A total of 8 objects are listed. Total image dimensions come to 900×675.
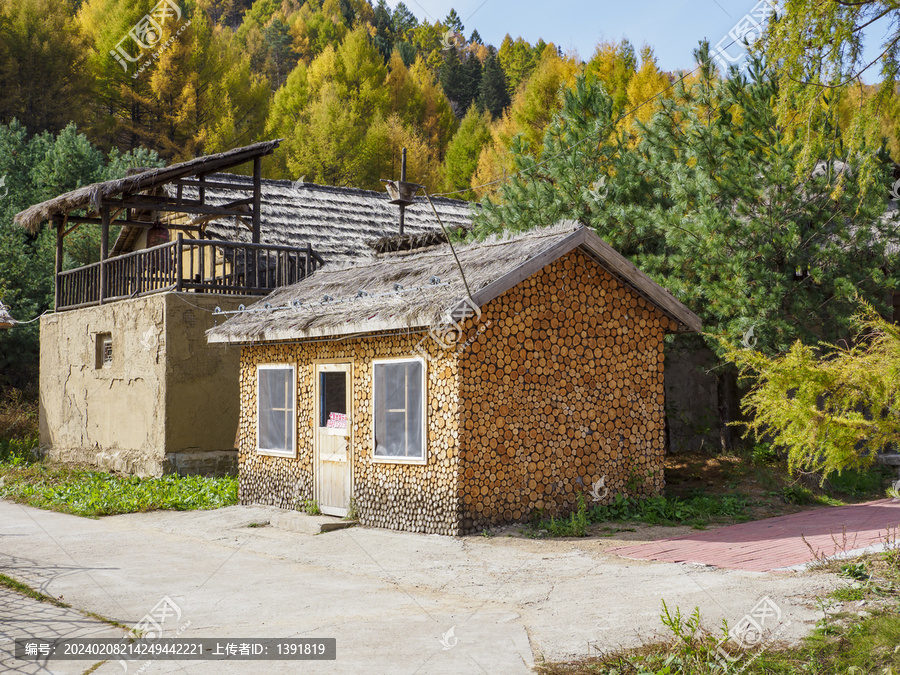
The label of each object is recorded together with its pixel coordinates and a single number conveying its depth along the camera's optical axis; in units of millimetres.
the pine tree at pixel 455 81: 47844
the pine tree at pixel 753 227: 11398
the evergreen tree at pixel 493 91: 44156
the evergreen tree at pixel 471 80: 48594
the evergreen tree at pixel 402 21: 57781
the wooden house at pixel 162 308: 13922
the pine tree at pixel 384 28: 51134
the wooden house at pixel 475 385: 9031
